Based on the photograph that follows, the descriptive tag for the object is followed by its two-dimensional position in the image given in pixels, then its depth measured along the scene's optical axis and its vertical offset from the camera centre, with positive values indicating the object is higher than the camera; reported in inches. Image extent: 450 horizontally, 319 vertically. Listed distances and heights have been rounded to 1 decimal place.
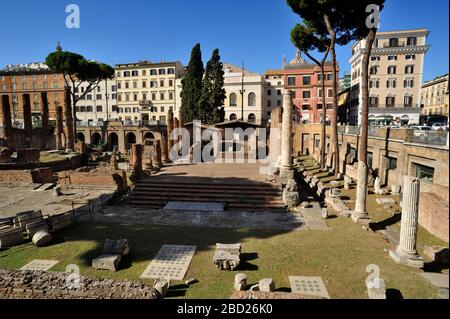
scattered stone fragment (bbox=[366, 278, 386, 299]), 234.2 -138.8
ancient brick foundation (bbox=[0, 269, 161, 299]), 236.7 -140.6
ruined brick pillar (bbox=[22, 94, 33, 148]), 1326.0 +53.9
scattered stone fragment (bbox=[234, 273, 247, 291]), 262.9 -147.1
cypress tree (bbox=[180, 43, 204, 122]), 1620.3 +281.3
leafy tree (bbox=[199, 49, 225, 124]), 1555.1 +207.8
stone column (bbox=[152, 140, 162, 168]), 908.4 -79.5
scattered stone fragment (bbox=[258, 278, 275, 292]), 247.5 -142.3
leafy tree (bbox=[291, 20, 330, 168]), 981.8 +331.2
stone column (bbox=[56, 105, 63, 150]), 1405.0 +40.9
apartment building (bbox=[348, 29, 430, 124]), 1457.9 +301.3
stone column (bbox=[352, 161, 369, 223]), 458.9 -108.7
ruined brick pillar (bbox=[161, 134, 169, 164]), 1021.8 -78.8
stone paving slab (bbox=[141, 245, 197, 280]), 300.4 -157.9
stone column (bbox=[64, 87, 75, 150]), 1331.7 +53.0
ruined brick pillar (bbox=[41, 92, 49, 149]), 1391.5 +76.8
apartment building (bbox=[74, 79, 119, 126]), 2332.7 +247.1
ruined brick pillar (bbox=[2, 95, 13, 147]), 1223.5 +54.8
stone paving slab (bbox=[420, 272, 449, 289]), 246.5 -143.6
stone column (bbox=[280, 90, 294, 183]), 645.9 -25.4
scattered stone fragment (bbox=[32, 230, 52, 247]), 381.1 -150.6
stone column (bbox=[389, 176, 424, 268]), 300.8 -108.1
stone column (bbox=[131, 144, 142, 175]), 730.6 -72.6
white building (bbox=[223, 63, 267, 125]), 2005.4 +260.9
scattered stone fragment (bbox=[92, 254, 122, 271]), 312.5 -152.0
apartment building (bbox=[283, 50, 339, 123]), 1840.6 +289.2
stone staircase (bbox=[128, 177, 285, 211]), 589.9 -145.3
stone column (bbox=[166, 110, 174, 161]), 1108.6 +9.6
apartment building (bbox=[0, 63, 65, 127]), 2343.8 +397.5
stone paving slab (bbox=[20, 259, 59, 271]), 321.1 -160.3
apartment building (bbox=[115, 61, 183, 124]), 2182.6 +347.3
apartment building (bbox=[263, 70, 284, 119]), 2217.0 +308.5
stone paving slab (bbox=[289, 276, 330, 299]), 258.7 -154.0
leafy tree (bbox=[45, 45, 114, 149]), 1581.0 +400.7
